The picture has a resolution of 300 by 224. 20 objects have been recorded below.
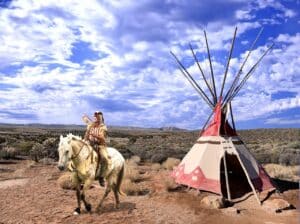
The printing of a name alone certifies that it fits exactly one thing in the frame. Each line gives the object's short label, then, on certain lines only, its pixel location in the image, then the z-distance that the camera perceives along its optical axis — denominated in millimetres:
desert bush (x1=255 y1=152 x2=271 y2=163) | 11756
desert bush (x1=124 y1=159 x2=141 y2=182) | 7269
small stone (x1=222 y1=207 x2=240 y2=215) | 5565
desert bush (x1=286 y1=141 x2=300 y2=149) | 16299
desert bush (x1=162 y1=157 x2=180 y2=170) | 9567
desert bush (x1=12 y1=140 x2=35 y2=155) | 12978
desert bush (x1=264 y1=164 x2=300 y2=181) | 8703
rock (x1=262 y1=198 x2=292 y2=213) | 5772
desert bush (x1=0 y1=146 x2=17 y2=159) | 11625
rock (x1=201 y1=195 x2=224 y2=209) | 5752
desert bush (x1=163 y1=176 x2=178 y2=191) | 6546
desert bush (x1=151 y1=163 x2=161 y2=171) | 9526
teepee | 6359
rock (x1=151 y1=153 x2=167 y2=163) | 11382
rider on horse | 4909
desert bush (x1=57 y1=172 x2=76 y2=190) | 6778
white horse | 4482
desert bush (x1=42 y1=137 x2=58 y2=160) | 12139
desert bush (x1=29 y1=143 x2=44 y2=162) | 11789
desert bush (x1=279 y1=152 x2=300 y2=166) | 11252
